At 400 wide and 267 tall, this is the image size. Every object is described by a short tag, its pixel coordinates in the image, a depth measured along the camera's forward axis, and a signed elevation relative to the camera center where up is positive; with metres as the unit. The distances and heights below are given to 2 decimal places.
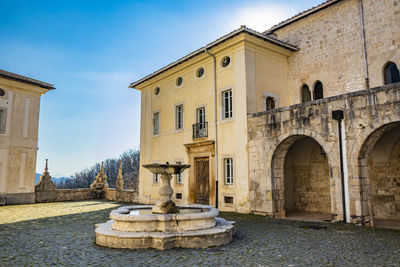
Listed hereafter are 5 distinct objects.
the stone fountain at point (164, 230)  6.51 -1.15
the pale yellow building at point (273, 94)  11.89 +3.73
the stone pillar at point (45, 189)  20.51 -0.68
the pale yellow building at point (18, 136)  18.80 +2.66
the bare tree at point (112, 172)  65.17 +1.66
